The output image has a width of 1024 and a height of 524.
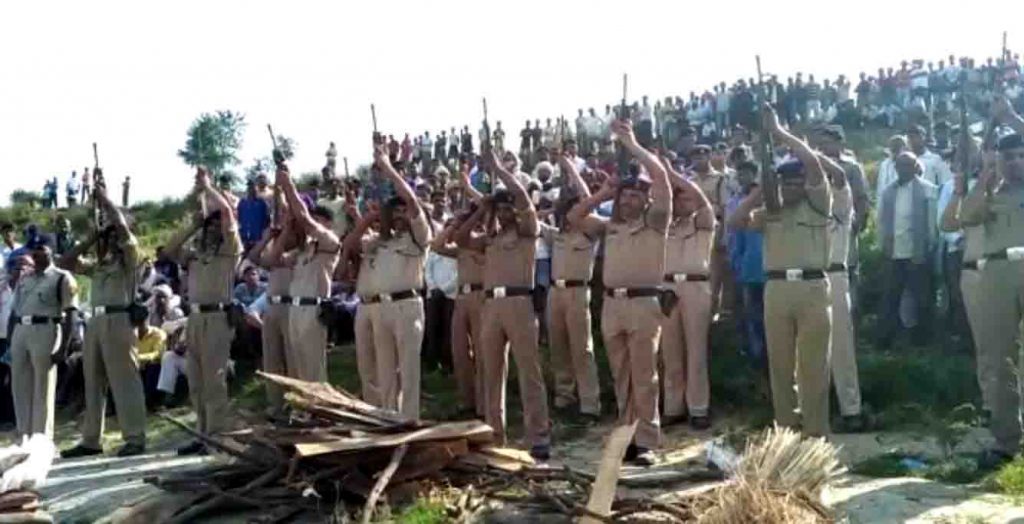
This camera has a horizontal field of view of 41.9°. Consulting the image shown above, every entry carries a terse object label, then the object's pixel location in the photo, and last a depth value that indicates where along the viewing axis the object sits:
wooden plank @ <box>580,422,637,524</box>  7.65
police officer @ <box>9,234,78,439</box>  13.12
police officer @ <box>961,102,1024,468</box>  9.64
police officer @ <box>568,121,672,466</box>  10.47
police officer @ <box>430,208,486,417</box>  12.27
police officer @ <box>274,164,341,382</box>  12.69
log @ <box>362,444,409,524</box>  8.09
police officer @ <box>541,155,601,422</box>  12.75
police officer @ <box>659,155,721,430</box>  12.24
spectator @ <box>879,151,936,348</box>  13.66
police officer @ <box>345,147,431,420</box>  11.85
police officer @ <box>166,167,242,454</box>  12.51
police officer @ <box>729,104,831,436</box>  9.96
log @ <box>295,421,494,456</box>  8.39
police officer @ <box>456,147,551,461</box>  11.08
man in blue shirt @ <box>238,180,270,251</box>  16.27
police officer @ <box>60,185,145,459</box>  12.57
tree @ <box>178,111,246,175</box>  35.53
